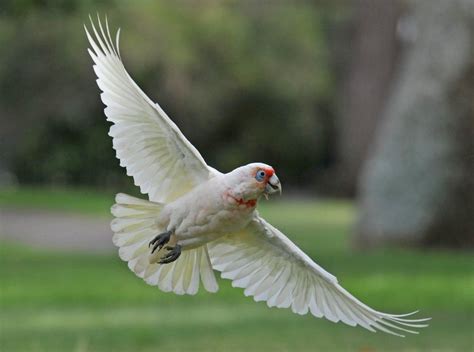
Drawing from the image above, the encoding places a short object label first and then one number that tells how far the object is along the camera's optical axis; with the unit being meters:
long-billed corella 11.65
